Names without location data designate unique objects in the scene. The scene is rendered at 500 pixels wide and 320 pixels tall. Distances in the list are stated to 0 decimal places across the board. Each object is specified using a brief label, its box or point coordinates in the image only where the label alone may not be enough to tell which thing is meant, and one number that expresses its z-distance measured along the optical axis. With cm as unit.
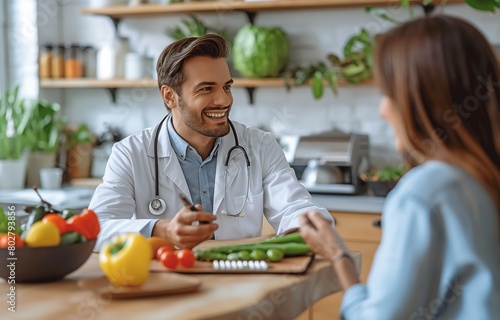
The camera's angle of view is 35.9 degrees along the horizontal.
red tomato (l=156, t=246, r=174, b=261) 204
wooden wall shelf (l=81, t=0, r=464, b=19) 417
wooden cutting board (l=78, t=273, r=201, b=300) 171
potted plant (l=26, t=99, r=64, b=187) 465
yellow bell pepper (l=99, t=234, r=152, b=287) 175
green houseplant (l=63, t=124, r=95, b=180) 482
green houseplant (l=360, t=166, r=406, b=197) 390
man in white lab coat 272
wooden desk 159
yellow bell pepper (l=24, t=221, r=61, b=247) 184
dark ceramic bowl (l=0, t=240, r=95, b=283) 184
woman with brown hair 143
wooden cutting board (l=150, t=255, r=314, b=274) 195
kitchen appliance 405
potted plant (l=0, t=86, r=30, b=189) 449
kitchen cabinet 374
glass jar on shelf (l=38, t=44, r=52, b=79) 490
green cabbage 427
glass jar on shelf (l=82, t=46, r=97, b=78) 493
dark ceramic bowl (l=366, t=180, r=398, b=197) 389
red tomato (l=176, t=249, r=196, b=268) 197
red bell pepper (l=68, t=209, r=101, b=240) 192
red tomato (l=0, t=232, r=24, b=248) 185
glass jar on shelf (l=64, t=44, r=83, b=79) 490
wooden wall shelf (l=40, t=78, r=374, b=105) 435
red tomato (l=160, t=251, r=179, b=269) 196
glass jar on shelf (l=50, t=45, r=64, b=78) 489
